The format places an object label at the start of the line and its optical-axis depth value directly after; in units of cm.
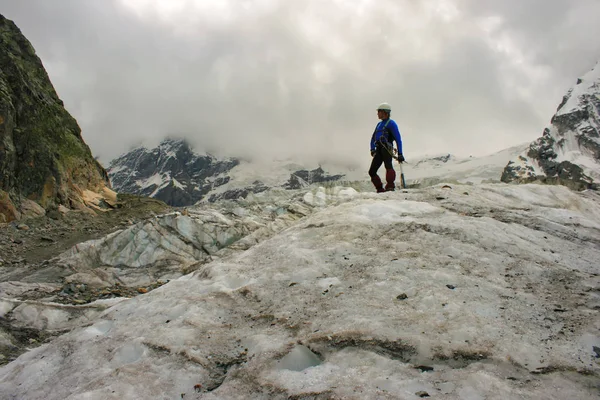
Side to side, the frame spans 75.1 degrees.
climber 1172
